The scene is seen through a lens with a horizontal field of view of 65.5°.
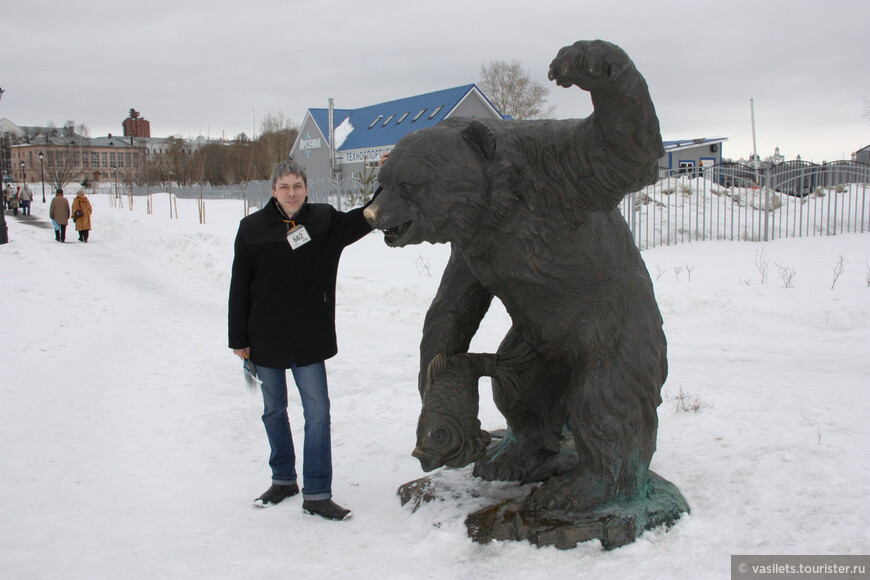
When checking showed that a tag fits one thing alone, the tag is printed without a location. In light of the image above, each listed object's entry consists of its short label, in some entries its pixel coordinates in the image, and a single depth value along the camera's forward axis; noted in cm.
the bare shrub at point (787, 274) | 814
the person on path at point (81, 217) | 1719
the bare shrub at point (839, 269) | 821
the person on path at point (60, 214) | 1709
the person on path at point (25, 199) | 2989
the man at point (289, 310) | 331
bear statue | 237
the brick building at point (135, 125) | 10489
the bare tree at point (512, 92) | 4191
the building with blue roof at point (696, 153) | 3519
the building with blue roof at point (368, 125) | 2881
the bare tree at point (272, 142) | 4441
